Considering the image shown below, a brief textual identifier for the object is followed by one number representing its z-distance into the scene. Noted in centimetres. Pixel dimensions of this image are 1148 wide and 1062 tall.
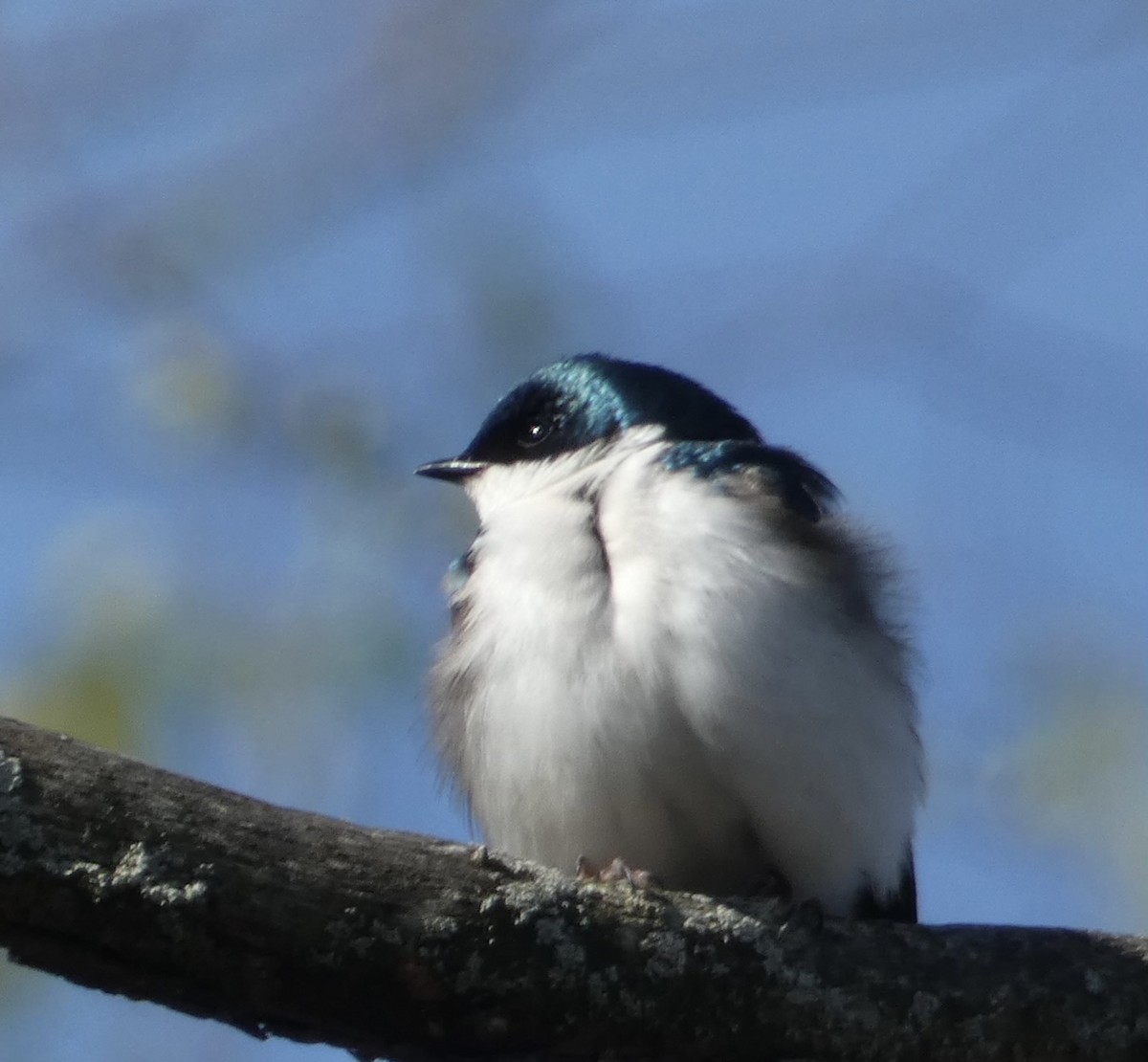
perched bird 683
